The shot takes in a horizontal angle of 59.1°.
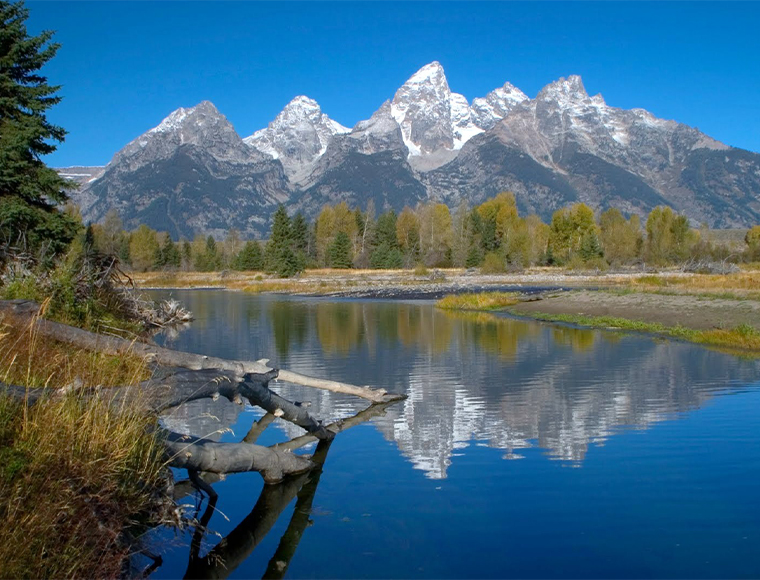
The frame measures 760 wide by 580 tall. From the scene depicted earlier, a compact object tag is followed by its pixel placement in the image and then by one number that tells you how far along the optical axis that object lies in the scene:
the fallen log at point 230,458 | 6.99
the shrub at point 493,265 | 85.00
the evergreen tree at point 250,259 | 100.94
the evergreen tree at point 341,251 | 98.69
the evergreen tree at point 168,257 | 106.56
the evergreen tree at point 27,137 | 20.28
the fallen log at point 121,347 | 9.41
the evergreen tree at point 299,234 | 97.91
